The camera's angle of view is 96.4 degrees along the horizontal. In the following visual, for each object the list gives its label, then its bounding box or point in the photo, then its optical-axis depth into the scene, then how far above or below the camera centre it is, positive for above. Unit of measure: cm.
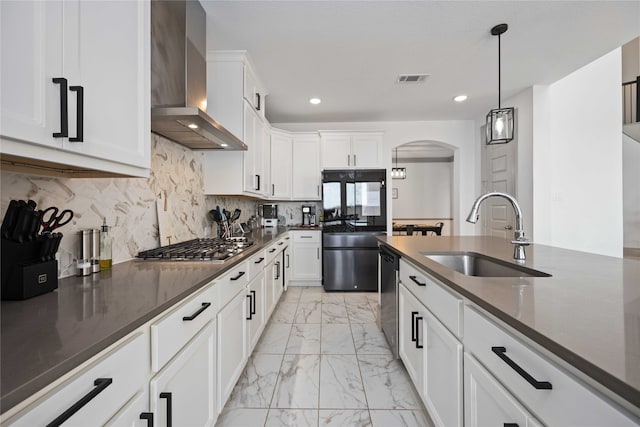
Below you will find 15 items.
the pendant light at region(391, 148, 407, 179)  684 +99
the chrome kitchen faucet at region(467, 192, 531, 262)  156 -10
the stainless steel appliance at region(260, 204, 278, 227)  479 +4
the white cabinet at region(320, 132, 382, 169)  446 +100
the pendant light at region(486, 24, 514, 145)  226 +71
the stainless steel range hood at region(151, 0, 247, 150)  163 +90
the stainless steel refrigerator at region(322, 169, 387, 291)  432 +19
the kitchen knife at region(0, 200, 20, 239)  95 -2
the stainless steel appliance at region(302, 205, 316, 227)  483 -1
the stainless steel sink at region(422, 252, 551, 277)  157 -31
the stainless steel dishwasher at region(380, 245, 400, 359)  212 -65
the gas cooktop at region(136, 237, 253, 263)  164 -24
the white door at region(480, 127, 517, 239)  414 +44
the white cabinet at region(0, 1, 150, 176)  69 +39
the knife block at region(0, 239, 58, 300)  92 -19
